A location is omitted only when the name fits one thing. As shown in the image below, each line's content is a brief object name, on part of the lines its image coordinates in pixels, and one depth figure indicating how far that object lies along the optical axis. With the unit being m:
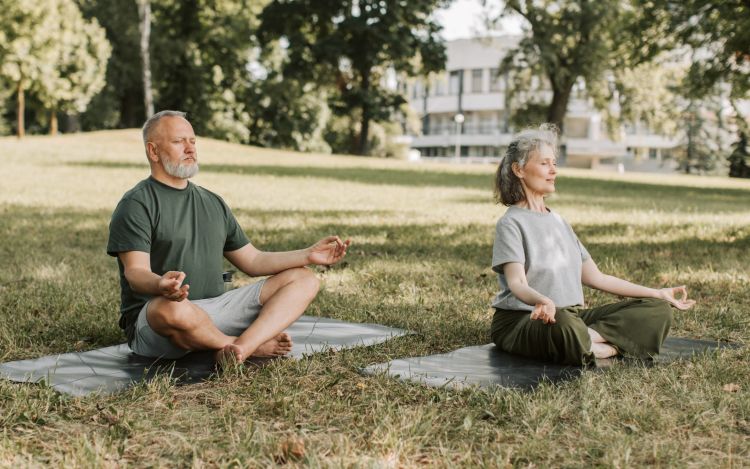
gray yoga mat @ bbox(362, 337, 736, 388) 3.97
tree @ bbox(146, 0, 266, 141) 46.09
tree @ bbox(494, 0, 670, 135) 32.50
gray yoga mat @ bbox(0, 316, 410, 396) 3.92
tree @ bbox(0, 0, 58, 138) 32.68
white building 78.44
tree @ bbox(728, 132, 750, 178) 40.75
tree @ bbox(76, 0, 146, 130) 45.19
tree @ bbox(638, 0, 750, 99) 17.47
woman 4.48
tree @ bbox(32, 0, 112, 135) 35.72
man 4.06
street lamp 79.24
